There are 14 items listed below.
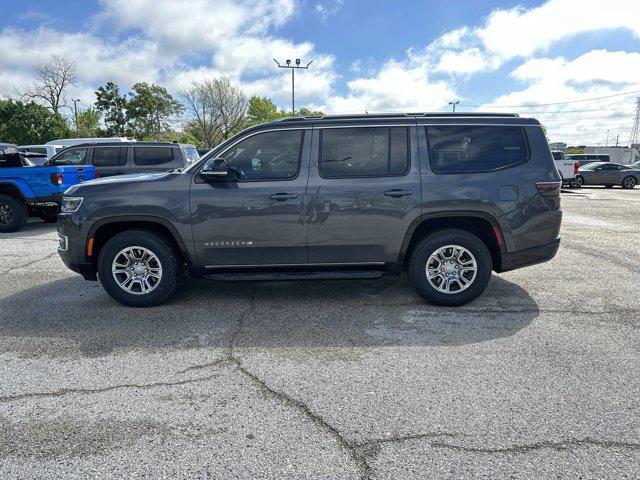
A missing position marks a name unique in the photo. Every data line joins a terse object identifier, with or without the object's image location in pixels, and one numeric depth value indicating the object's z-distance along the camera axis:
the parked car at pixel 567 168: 22.30
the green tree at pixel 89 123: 50.16
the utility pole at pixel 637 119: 101.14
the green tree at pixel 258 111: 59.56
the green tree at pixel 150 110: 48.97
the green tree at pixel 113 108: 47.69
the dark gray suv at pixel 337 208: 4.43
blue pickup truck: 9.30
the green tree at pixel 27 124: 37.84
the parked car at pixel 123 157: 11.63
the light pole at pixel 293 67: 33.72
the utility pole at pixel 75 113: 53.59
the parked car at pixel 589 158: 31.69
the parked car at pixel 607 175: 23.80
